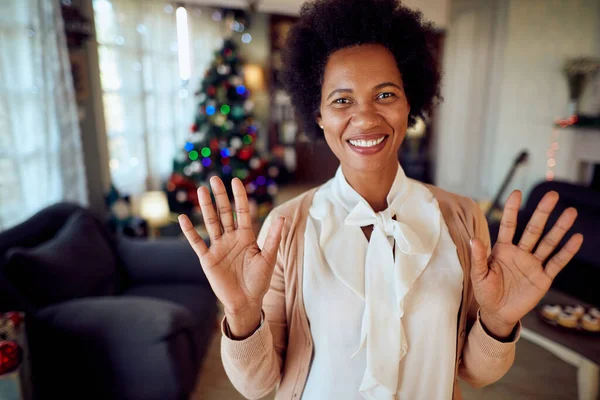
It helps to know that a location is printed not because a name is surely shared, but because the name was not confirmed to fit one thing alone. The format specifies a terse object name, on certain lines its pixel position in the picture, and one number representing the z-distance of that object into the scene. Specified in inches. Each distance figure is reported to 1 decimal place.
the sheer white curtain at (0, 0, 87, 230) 82.0
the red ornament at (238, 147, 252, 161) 167.5
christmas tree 158.4
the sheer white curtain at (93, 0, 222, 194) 126.6
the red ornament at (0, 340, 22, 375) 50.9
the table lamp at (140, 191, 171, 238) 131.4
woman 29.9
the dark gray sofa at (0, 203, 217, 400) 60.1
